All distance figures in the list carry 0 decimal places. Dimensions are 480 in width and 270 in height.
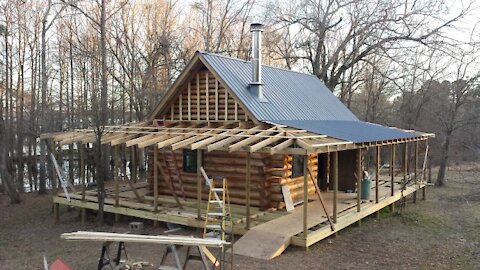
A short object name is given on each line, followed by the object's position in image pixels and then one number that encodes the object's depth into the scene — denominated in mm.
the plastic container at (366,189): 13609
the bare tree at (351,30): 24047
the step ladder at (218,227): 8039
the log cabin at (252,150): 10109
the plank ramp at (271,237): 9062
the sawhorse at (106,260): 7570
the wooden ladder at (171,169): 13820
